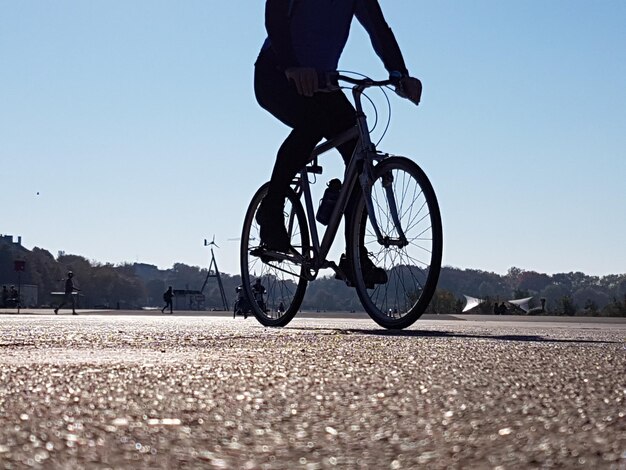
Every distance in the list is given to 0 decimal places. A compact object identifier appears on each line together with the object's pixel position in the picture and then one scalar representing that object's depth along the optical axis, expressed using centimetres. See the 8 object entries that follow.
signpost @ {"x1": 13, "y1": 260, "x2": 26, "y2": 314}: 3791
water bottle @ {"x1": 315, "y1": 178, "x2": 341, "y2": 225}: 629
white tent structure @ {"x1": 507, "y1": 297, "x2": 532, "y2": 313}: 9308
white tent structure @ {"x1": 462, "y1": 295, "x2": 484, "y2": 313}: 9654
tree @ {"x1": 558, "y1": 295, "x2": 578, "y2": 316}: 6469
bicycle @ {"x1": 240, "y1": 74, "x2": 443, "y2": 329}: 557
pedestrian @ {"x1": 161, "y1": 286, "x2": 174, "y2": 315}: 4348
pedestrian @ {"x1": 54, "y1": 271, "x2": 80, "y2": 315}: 2767
